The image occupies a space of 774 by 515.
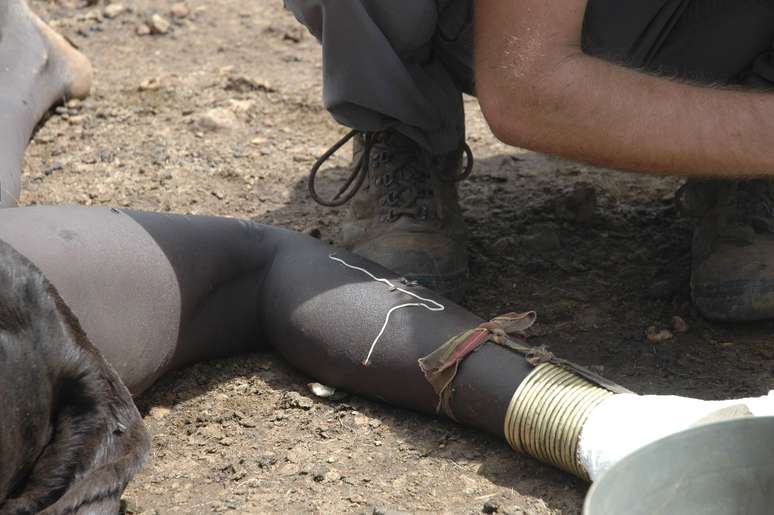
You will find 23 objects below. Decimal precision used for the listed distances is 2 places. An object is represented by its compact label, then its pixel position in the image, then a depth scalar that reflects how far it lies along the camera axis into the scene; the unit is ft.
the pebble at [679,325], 14.11
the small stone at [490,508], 10.64
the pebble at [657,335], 13.89
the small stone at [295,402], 12.53
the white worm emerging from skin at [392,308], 12.26
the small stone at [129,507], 10.82
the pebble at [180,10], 24.73
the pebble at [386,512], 10.49
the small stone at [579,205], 16.93
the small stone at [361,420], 12.20
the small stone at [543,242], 16.16
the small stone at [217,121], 19.95
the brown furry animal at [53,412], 9.29
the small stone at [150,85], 21.31
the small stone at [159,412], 12.50
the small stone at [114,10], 24.71
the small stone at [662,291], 14.87
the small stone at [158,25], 24.00
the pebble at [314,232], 16.65
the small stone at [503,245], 16.17
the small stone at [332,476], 11.19
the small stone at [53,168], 18.45
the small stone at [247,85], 21.39
